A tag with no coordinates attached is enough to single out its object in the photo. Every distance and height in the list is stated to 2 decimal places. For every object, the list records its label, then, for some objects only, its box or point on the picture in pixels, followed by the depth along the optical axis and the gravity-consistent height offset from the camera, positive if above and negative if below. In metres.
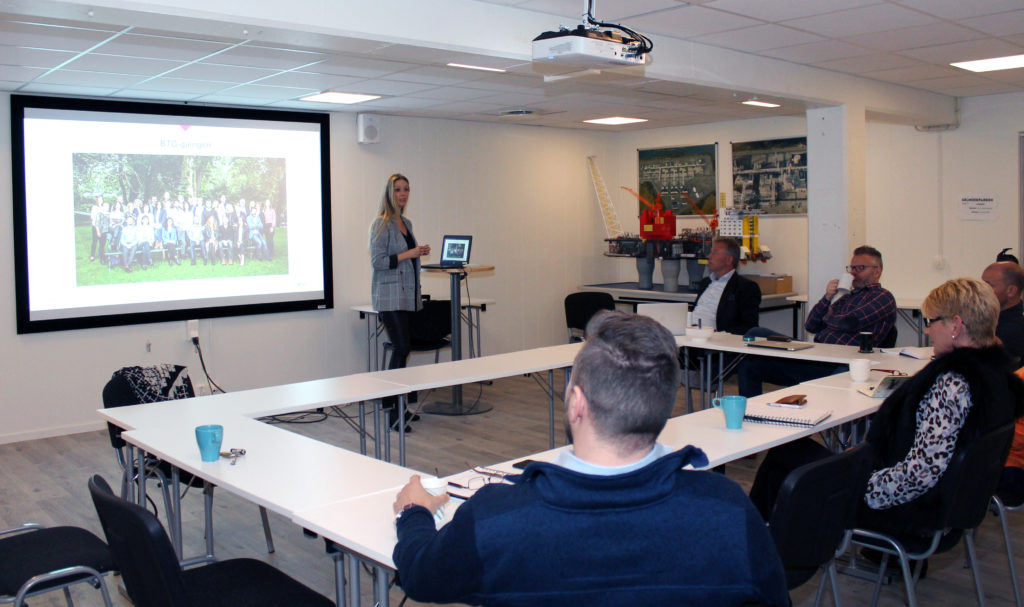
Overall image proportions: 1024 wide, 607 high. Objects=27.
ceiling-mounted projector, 3.46 +0.86
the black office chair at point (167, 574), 1.93 -0.74
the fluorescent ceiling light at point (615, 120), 8.17 +1.33
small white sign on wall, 7.20 +0.37
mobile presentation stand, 6.52 -0.70
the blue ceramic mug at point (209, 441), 2.69 -0.54
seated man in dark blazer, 5.63 -0.24
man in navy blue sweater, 1.39 -0.43
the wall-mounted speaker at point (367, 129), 7.27 +1.15
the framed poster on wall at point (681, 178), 8.48 +0.82
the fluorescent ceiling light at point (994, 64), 5.70 +1.27
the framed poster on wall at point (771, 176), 7.86 +0.75
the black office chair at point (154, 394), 3.47 -0.56
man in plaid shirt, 4.93 -0.39
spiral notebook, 3.15 -0.59
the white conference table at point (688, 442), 2.06 -0.62
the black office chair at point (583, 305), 7.83 -0.41
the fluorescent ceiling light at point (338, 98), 6.42 +1.26
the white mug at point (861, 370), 3.89 -0.51
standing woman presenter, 6.12 -0.02
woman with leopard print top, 2.68 -0.49
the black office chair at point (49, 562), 2.43 -0.86
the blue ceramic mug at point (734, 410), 3.09 -0.55
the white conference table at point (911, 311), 7.06 -0.47
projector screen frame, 5.85 +0.40
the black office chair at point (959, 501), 2.58 -0.76
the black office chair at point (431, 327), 6.92 -0.51
